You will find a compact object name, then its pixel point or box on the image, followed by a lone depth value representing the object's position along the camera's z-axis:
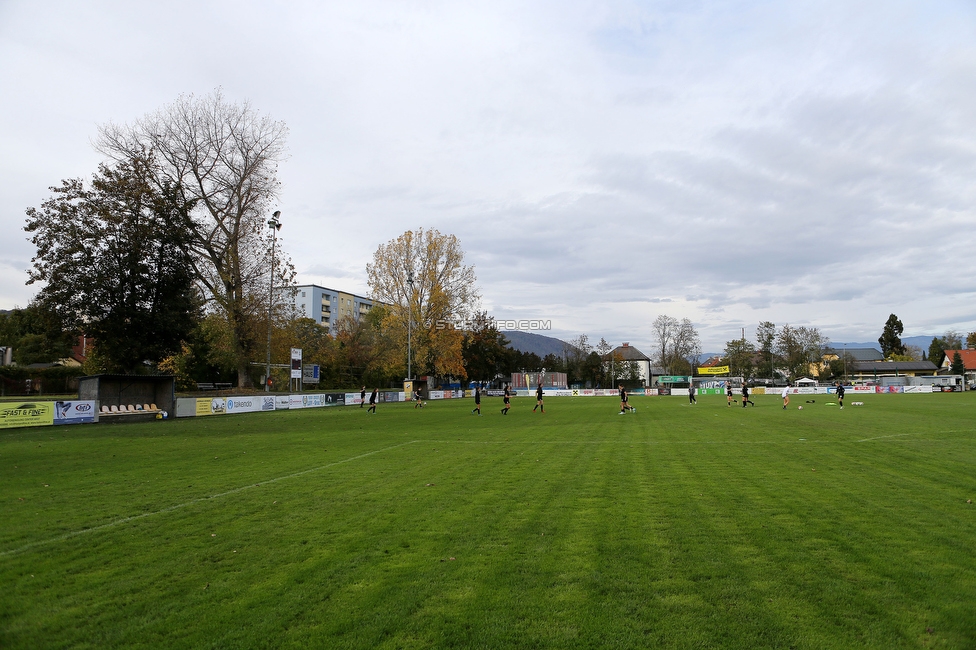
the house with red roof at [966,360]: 101.80
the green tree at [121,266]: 31.08
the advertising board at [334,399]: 44.44
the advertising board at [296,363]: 40.93
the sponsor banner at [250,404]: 35.12
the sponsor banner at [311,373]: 49.59
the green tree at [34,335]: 31.42
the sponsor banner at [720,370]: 101.36
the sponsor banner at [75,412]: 24.98
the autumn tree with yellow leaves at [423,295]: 60.91
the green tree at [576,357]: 102.53
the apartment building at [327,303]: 121.50
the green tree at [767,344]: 95.38
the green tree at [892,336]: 128.75
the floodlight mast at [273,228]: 41.62
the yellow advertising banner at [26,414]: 22.55
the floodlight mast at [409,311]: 55.70
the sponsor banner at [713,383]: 79.04
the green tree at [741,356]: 97.88
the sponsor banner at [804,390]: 61.39
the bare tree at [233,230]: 39.75
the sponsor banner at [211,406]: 32.40
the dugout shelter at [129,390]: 27.14
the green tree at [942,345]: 119.50
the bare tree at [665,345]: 109.38
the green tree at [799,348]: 92.00
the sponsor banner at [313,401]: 41.97
